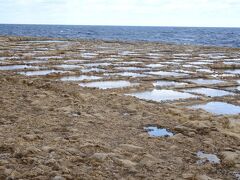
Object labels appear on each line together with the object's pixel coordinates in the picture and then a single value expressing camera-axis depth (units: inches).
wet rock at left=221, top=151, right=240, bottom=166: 225.3
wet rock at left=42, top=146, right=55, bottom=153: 229.3
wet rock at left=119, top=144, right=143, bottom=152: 240.2
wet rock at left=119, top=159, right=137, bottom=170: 212.2
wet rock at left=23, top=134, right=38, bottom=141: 249.8
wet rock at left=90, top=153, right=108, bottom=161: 220.3
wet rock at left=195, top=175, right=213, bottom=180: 200.8
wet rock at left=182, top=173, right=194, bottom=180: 200.8
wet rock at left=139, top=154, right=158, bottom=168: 216.6
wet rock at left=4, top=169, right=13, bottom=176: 193.2
